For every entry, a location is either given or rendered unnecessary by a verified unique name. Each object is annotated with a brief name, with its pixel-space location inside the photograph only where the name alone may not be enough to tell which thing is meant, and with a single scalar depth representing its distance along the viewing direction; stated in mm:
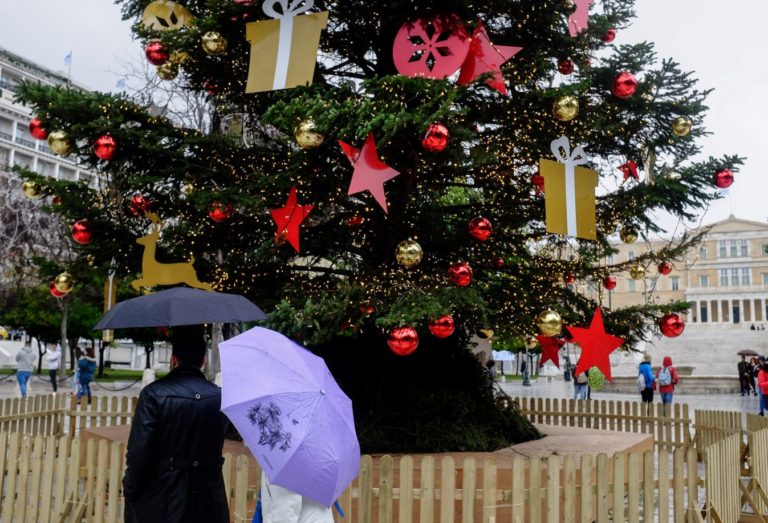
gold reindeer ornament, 7012
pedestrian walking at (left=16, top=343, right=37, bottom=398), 18719
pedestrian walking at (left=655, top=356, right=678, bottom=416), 17609
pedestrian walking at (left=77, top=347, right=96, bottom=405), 18094
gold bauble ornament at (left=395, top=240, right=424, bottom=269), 6352
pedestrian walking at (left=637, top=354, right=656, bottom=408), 18094
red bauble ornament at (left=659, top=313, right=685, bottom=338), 7426
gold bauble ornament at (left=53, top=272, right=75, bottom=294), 7230
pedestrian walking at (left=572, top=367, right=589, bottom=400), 21519
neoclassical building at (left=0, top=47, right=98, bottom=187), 72312
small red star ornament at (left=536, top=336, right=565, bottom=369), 8844
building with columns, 90625
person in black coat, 3488
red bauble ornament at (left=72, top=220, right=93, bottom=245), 6887
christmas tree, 6254
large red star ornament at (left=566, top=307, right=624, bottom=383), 7031
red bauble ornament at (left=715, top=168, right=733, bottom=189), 7199
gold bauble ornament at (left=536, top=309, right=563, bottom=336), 6848
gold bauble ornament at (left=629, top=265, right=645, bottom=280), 8498
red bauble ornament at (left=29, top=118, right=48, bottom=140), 6918
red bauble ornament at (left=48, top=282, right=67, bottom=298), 7317
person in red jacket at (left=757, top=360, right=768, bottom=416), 16297
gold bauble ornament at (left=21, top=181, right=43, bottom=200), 7035
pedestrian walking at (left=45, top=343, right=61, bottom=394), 21594
